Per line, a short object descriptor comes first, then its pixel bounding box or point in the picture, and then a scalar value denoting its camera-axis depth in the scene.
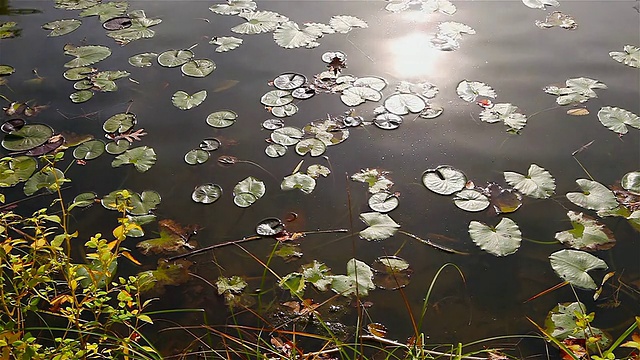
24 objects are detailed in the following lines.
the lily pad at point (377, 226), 2.35
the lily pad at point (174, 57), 3.30
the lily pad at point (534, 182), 2.53
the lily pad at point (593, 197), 2.46
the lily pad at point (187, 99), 3.02
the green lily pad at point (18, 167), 2.57
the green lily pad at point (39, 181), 2.53
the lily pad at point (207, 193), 2.53
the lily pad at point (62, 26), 3.58
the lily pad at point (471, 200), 2.47
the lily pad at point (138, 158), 2.69
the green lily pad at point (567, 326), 1.97
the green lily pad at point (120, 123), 2.88
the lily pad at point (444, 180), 2.55
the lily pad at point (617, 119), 2.86
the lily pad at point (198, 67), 3.22
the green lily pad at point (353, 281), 2.14
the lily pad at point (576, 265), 2.18
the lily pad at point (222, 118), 2.89
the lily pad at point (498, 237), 2.30
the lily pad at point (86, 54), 3.32
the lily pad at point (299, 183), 2.56
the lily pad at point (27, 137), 2.77
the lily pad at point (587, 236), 2.32
